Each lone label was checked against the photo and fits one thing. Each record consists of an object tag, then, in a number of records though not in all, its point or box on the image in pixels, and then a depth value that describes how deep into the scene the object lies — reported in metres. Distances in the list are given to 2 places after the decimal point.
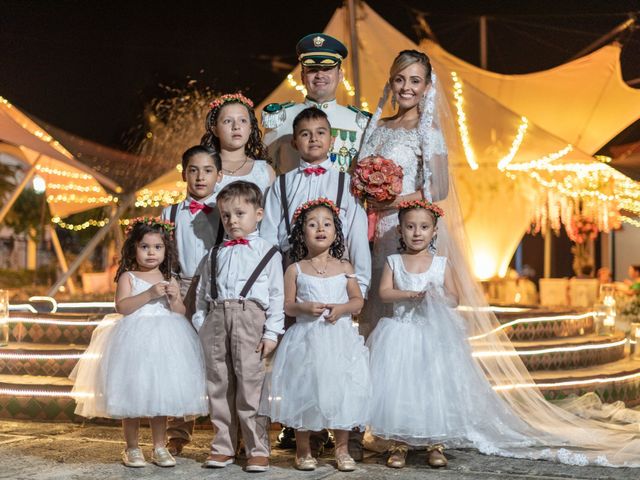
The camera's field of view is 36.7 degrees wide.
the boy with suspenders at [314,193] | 5.71
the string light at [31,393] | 7.22
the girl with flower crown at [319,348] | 5.20
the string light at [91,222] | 19.77
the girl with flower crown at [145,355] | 5.25
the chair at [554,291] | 18.20
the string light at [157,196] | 14.39
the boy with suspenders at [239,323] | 5.34
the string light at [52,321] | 8.54
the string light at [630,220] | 21.86
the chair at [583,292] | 17.64
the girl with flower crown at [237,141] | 5.81
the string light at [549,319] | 9.20
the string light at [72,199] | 20.08
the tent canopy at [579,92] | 18.77
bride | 5.71
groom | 6.12
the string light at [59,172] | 18.45
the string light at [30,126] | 13.17
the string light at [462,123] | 14.45
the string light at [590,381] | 7.85
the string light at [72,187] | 19.42
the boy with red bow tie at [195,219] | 5.69
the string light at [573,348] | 8.45
